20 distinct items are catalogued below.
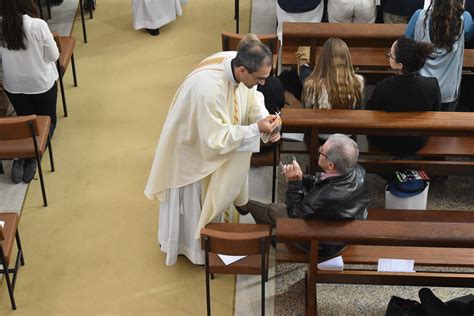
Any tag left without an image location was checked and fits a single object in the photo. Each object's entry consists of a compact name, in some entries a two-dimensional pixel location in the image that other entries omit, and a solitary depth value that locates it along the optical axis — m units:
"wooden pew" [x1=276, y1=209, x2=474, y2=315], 4.80
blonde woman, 5.86
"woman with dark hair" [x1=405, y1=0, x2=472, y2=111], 6.27
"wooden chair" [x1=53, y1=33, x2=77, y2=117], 7.28
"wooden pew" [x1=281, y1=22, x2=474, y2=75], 6.70
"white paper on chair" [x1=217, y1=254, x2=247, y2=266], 5.45
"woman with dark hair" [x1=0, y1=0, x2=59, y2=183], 6.54
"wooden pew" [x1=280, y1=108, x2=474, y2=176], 5.60
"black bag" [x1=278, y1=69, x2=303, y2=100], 6.89
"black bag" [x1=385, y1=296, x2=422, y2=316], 5.26
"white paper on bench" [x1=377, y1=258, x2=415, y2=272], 5.39
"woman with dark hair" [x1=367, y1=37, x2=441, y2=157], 5.77
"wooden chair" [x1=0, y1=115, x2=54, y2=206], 6.09
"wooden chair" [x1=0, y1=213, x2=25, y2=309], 5.47
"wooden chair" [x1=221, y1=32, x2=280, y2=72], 6.91
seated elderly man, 4.99
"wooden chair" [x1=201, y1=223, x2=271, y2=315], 5.01
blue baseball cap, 5.98
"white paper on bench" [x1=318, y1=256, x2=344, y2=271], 5.37
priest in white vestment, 5.34
